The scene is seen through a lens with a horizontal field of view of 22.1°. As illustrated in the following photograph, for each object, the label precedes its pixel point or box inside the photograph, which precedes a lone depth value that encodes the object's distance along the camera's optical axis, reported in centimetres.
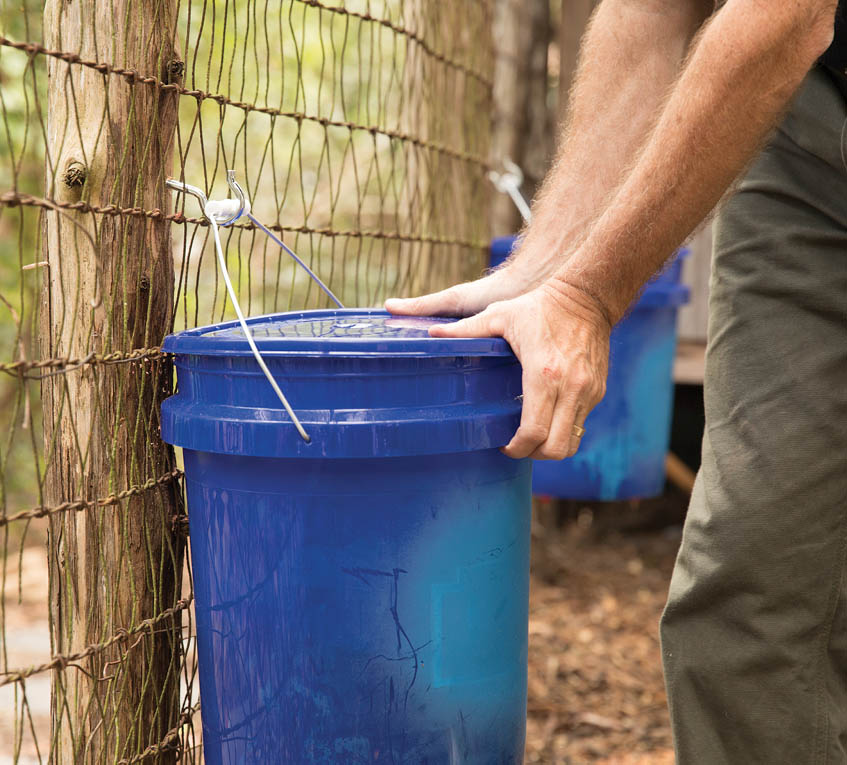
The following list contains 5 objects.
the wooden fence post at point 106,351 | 183
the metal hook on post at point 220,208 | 178
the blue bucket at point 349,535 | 170
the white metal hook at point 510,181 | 302
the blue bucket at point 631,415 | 304
